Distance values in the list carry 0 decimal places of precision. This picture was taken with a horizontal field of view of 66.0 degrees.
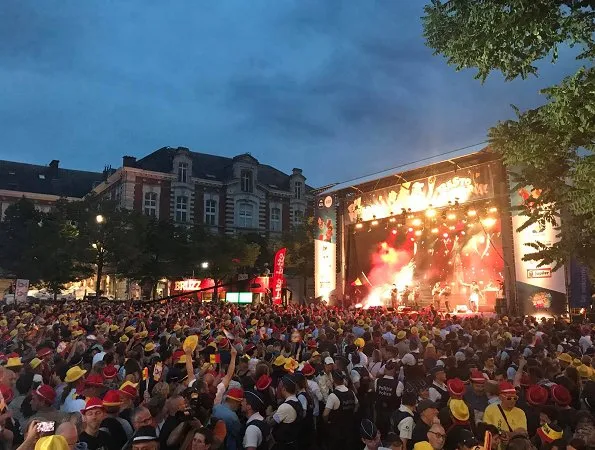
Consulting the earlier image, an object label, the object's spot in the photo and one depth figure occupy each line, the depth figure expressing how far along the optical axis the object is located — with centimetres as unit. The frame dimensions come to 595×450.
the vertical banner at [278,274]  2661
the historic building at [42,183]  5474
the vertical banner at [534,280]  2169
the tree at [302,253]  4419
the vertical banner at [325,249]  3528
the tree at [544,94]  738
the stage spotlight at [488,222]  2626
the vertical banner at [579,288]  2150
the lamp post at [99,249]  3422
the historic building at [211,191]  4903
